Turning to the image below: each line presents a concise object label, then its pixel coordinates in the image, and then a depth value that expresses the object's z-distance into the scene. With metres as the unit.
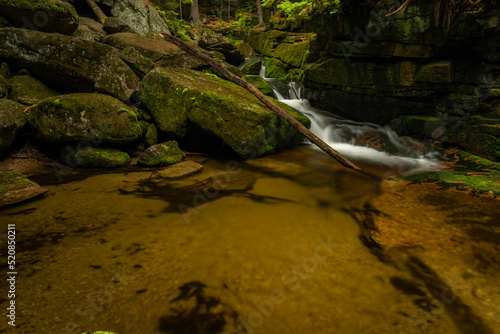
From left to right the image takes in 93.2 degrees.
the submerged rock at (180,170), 5.52
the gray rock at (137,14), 14.45
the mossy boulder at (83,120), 5.63
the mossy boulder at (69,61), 6.28
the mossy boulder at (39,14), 6.49
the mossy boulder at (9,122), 5.34
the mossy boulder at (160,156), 6.11
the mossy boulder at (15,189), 3.85
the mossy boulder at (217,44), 14.81
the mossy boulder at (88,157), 5.88
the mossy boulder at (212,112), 6.53
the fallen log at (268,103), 6.32
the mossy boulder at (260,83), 10.52
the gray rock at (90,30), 9.87
